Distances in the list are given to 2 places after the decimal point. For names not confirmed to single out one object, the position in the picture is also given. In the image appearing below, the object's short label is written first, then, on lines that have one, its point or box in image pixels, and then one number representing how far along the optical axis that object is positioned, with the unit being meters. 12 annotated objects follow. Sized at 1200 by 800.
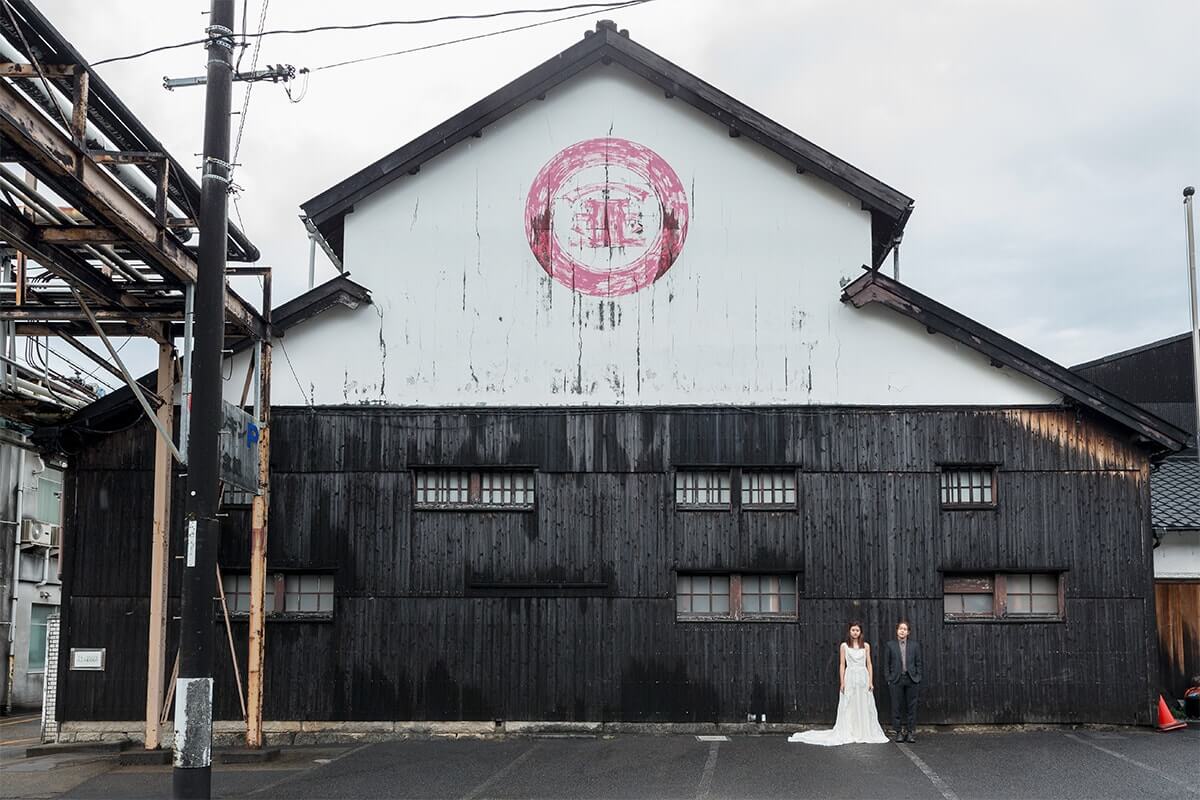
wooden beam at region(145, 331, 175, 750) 16.75
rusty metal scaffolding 11.15
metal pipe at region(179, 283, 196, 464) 12.95
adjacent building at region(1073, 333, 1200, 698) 21.25
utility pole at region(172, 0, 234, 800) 11.28
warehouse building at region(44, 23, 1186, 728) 18.19
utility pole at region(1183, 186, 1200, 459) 22.10
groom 17.28
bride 17.28
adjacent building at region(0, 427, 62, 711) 25.73
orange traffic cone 17.98
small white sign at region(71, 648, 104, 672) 18.23
